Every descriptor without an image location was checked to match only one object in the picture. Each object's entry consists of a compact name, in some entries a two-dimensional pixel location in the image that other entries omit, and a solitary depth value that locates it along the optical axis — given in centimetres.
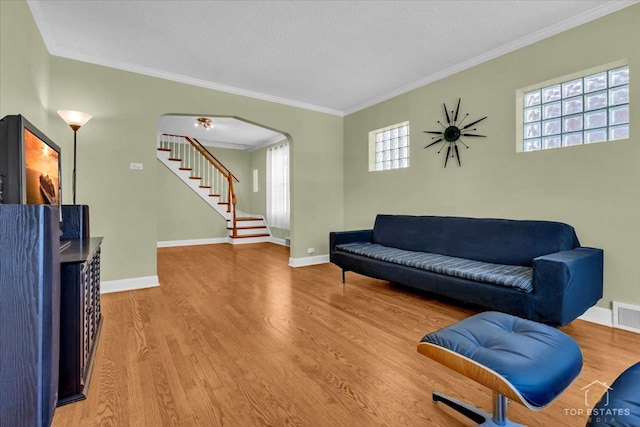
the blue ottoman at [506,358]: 103
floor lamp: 291
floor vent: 234
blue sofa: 210
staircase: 725
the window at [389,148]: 435
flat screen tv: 140
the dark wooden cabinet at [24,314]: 100
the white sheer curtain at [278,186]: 708
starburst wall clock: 346
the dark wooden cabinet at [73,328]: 149
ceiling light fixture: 576
